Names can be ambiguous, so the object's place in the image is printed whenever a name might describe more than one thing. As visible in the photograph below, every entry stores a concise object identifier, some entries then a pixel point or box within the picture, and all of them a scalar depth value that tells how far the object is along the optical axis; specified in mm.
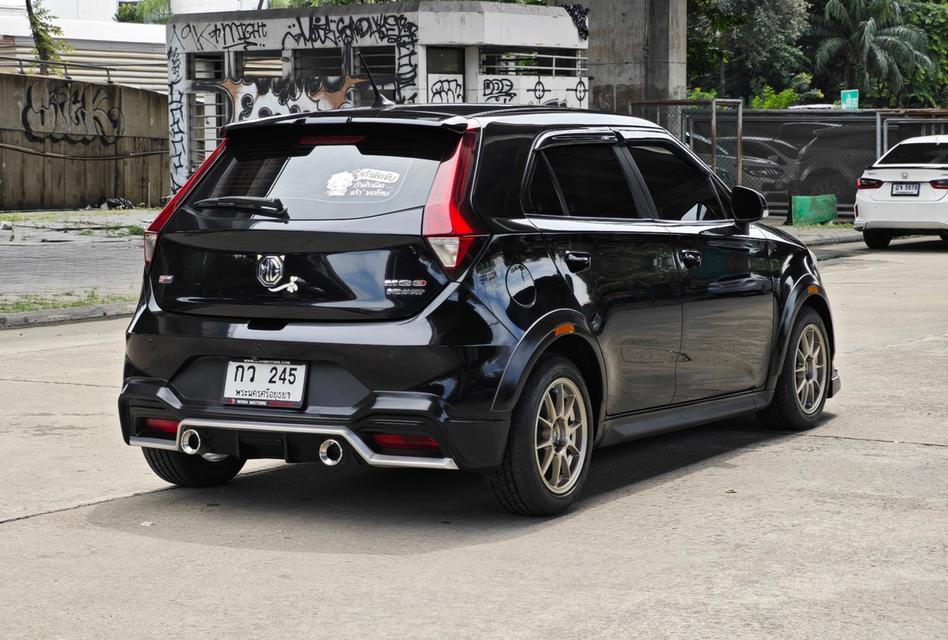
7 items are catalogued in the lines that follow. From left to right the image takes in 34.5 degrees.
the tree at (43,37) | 44406
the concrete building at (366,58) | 26625
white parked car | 22484
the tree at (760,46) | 65812
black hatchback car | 5781
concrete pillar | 31016
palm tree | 69312
